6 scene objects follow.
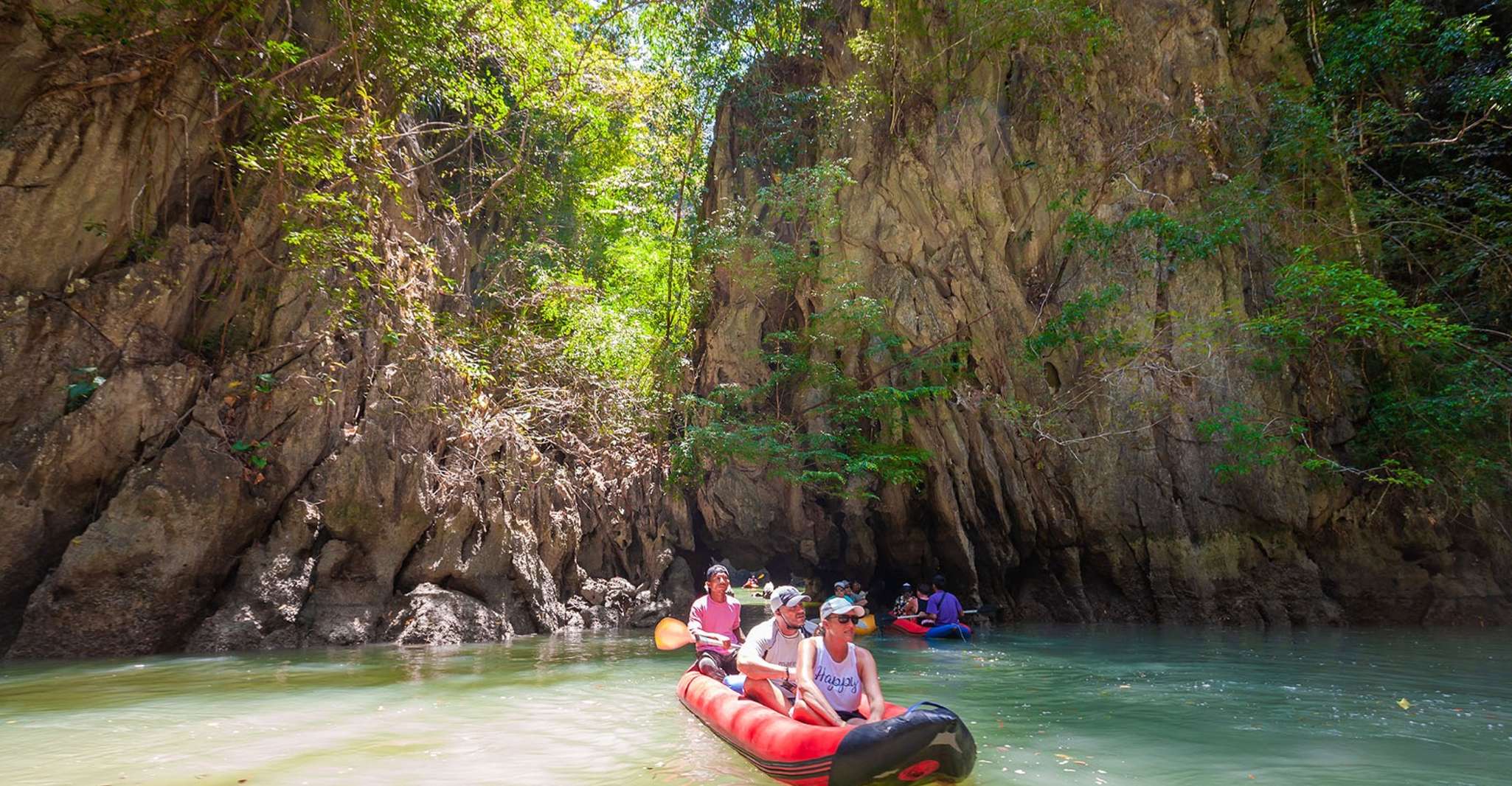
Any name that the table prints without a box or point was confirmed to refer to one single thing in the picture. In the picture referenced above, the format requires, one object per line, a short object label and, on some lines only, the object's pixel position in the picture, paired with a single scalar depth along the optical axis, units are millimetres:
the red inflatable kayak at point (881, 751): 3639
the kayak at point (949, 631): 11484
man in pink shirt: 7539
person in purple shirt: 11742
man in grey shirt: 5266
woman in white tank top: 4609
